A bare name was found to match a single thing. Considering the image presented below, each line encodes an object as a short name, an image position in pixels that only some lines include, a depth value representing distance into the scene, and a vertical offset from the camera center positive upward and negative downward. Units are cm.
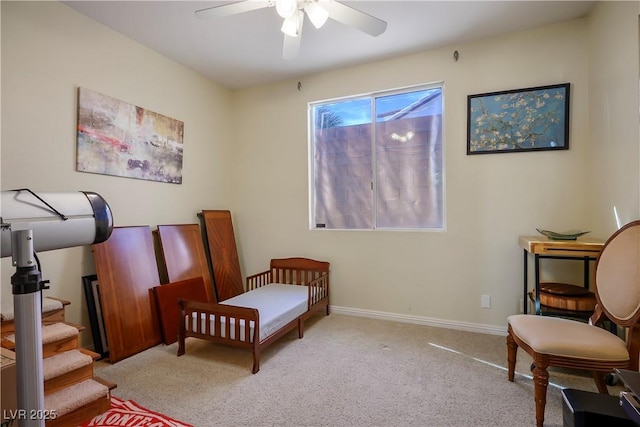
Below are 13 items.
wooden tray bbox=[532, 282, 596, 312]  202 -60
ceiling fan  175 +119
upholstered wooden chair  149 -66
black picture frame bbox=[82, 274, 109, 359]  237 -84
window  308 +55
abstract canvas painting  241 +64
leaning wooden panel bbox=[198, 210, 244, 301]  344 -50
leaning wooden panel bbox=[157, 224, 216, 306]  293 -44
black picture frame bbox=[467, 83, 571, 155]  257 +82
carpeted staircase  153 -91
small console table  201 -26
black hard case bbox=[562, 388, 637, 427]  109 -75
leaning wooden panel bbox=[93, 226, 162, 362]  236 -65
